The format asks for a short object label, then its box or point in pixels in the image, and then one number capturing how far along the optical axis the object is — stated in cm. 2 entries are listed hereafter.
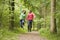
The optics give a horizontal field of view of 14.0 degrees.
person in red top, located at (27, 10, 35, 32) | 1817
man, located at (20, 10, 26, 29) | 1985
